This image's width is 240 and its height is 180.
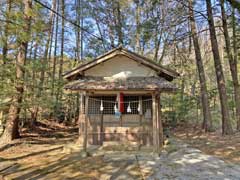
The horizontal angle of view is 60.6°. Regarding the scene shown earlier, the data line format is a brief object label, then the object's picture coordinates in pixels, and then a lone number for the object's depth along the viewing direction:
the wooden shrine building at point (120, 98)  9.23
